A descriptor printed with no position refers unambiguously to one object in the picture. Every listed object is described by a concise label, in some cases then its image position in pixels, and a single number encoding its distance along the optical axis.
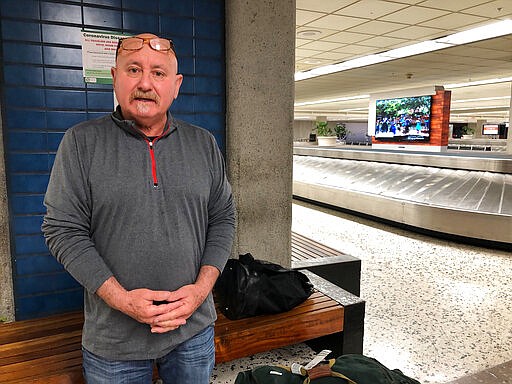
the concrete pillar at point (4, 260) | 2.31
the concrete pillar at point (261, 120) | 2.85
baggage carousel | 5.93
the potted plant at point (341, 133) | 34.34
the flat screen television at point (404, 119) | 15.65
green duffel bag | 1.63
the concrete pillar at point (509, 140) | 11.88
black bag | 2.43
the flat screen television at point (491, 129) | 36.44
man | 1.34
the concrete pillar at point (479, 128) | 42.94
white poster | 2.41
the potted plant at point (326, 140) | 24.95
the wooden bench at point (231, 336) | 1.88
